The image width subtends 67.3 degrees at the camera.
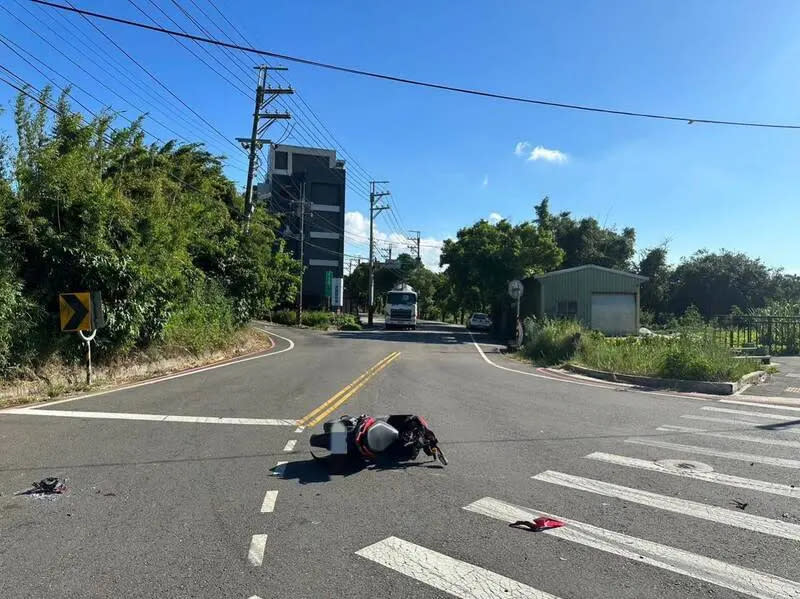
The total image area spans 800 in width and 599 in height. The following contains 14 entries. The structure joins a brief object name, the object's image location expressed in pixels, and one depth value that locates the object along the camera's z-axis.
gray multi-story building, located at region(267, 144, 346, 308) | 64.25
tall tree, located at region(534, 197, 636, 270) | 57.16
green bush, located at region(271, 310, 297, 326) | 49.75
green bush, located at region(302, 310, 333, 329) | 48.08
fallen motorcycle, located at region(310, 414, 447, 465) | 6.42
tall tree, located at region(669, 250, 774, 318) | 56.78
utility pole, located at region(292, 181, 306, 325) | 47.34
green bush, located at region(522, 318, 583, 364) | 20.72
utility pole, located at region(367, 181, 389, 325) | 55.57
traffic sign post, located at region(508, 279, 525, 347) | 26.08
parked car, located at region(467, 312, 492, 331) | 54.47
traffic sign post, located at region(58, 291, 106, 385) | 12.36
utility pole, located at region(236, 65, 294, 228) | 29.22
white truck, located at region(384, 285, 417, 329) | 48.69
